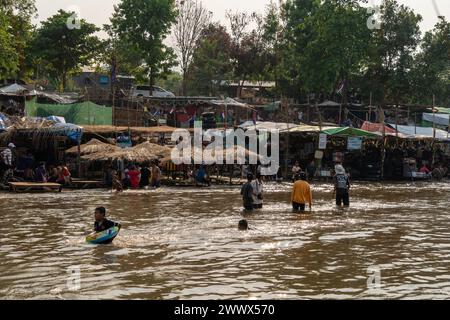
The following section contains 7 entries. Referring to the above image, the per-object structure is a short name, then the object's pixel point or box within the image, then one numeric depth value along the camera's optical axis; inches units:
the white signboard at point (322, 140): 1338.6
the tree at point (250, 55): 2107.5
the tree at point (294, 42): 1843.0
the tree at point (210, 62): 2034.9
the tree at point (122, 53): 1785.2
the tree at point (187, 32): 2119.8
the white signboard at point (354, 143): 1353.3
